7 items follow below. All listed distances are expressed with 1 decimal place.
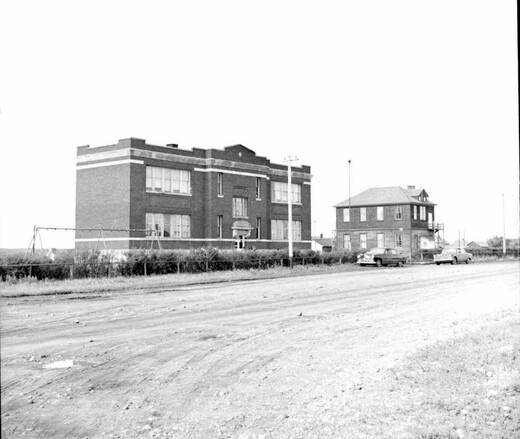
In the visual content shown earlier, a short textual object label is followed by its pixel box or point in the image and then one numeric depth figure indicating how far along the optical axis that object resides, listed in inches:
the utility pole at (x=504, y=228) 2432.9
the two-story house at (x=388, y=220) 3004.4
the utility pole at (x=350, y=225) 3165.4
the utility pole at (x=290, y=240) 1461.6
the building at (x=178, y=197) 1781.5
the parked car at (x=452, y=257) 2089.1
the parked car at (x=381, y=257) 1822.1
